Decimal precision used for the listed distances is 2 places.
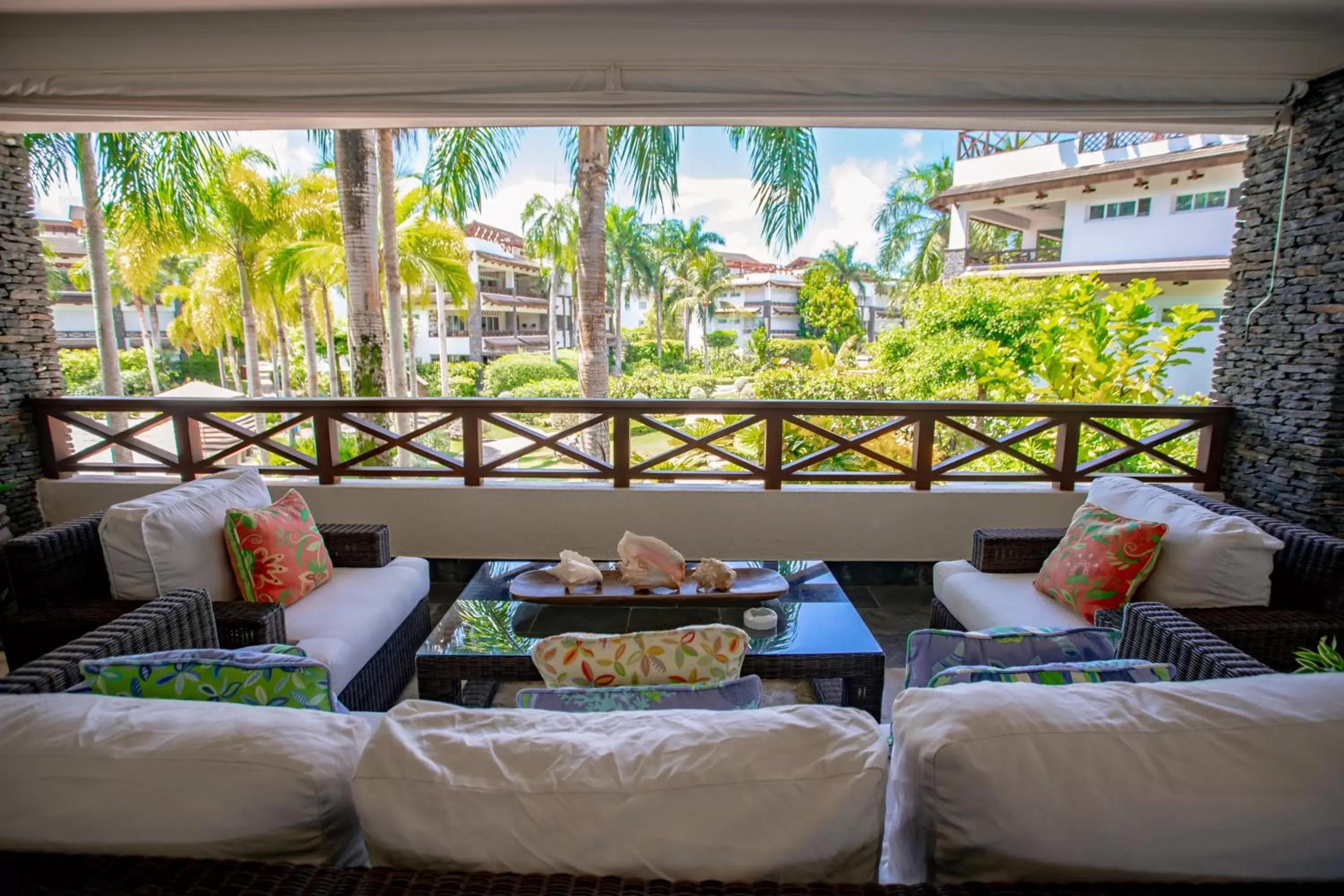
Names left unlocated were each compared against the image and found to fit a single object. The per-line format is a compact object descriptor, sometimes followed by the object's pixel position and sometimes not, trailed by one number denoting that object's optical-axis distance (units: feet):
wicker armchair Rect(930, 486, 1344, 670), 6.91
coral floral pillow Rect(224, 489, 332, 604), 7.77
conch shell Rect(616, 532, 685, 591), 8.52
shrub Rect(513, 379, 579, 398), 51.96
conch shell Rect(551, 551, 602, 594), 8.55
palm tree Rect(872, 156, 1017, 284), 71.92
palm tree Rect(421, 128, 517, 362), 20.29
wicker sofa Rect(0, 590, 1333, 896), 2.78
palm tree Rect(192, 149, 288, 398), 37.86
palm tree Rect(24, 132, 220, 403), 18.63
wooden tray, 8.29
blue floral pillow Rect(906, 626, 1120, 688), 4.93
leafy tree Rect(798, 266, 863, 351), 80.74
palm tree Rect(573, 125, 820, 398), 17.31
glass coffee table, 6.97
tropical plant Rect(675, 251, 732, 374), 89.10
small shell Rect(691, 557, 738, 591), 8.52
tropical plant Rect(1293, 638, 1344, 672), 4.60
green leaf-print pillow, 4.15
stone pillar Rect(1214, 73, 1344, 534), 10.42
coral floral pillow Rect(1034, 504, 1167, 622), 7.54
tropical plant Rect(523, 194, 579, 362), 64.39
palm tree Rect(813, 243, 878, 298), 95.08
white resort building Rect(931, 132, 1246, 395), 34.12
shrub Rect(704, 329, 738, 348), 96.58
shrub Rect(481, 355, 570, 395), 63.57
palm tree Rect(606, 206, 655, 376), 80.64
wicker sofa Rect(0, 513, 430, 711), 6.77
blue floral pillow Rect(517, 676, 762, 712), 4.11
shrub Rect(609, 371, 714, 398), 50.98
